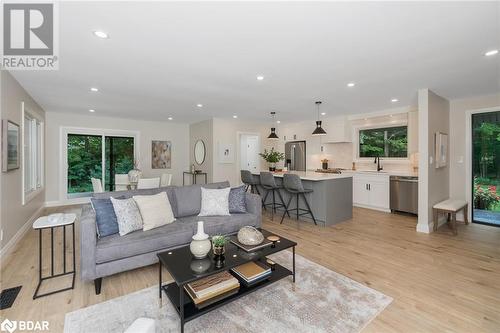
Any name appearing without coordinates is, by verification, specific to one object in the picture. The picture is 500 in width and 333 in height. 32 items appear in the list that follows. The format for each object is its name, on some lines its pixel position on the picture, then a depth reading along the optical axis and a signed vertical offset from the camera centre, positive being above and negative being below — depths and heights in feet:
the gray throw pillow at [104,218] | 8.14 -1.86
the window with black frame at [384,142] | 18.22 +2.01
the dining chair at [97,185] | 14.02 -1.14
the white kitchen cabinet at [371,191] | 17.61 -2.08
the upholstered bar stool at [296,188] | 14.16 -1.40
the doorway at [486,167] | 14.14 -0.14
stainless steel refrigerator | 24.61 +1.19
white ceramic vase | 6.36 -2.25
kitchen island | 14.08 -2.09
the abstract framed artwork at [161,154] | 23.94 +1.32
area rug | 5.76 -4.07
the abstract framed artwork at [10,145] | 9.38 +0.99
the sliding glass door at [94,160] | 20.21 +0.63
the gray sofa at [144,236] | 7.15 -2.57
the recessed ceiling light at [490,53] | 8.21 +4.14
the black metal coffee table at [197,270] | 5.56 -2.68
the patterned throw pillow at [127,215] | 8.25 -1.83
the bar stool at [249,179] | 17.51 -1.07
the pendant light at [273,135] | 19.22 +2.64
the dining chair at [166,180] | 18.30 -1.10
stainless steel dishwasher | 16.15 -2.11
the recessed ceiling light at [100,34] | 6.86 +4.09
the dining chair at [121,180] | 16.92 -1.01
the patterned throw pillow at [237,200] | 11.28 -1.74
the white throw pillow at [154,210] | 8.79 -1.76
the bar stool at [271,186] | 15.71 -1.43
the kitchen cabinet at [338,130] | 20.51 +3.33
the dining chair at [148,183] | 13.97 -1.02
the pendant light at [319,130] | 15.92 +2.54
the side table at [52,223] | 7.09 -1.80
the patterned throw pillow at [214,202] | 10.77 -1.73
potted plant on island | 20.29 +0.73
